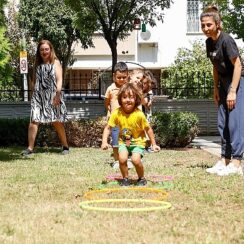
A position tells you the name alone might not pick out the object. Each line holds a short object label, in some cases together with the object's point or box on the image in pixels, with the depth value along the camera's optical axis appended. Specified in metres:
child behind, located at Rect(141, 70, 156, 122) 9.32
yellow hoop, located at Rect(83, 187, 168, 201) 5.37
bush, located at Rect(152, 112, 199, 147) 12.38
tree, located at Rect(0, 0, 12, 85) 8.30
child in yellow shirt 6.22
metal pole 26.16
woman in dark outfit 6.90
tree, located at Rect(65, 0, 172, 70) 13.99
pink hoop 6.58
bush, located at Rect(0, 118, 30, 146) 12.58
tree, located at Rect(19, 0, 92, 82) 29.86
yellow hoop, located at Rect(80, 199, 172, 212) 4.65
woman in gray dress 9.92
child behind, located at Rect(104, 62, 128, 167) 7.56
